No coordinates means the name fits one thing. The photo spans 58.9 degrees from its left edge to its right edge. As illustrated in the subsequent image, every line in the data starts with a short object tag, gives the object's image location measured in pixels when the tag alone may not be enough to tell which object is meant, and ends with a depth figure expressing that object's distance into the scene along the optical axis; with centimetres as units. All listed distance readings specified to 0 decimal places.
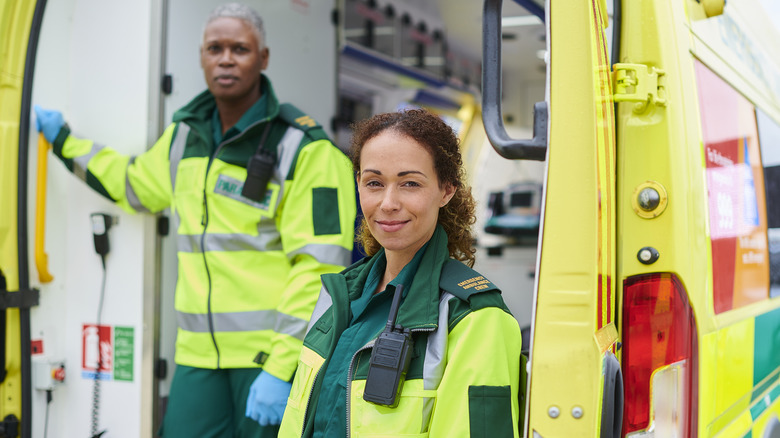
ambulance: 131
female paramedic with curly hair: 125
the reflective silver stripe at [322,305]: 164
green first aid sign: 264
